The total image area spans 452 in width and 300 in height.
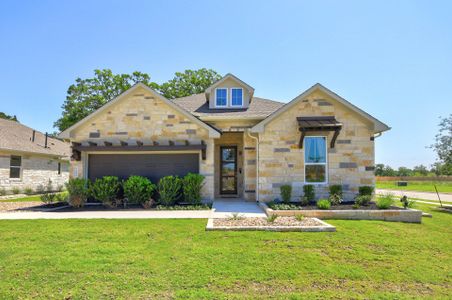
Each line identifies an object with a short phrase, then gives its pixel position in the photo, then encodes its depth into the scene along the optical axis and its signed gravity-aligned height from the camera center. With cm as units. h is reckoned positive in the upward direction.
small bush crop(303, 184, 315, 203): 1039 -95
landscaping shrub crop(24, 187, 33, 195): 1718 -166
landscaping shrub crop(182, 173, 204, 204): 1070 -81
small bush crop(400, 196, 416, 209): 935 -129
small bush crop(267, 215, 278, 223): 744 -147
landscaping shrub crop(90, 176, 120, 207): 1041 -94
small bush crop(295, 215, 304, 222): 757 -146
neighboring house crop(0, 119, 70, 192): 1622 +50
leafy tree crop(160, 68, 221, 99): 2696 +883
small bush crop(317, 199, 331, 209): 898 -125
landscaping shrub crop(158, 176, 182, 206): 1055 -89
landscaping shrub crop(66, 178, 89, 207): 1043 -104
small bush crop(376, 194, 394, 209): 888 -115
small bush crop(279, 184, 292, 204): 1036 -96
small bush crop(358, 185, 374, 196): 1041 -86
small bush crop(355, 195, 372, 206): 952 -115
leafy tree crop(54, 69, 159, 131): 2573 +770
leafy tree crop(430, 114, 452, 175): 1930 +180
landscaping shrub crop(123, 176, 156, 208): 1038 -94
